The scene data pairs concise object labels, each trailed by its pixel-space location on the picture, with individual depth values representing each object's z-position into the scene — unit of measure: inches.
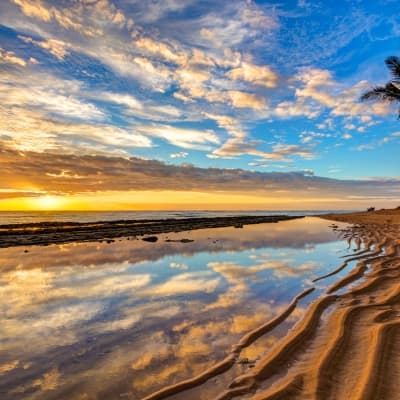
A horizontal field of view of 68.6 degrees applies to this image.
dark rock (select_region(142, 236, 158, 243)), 791.1
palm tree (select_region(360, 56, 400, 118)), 1031.0
